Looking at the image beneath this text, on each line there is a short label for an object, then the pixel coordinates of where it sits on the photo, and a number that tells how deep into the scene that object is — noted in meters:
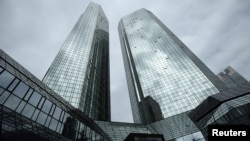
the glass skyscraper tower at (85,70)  80.94
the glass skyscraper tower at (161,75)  72.06
